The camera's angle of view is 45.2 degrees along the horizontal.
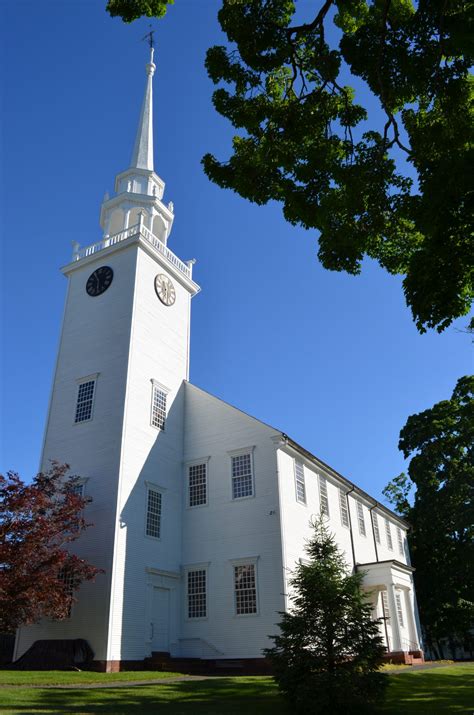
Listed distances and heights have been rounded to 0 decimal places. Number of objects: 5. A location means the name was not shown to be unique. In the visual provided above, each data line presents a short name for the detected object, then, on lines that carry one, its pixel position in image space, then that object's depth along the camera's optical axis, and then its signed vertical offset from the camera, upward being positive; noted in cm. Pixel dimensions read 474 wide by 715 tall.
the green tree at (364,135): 910 +823
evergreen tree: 1124 -1
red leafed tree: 1769 +293
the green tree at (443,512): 3531 +756
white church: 2102 +628
